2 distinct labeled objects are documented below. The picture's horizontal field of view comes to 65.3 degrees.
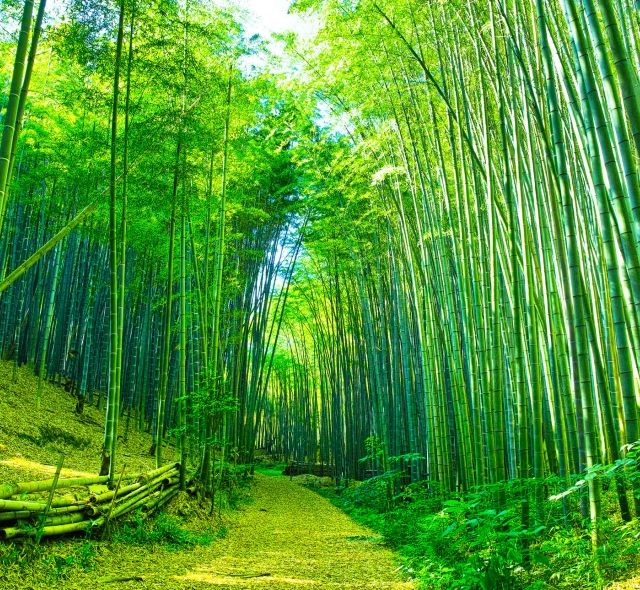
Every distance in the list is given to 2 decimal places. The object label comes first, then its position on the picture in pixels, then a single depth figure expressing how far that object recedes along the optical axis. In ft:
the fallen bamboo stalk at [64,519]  8.80
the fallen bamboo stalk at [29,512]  7.97
